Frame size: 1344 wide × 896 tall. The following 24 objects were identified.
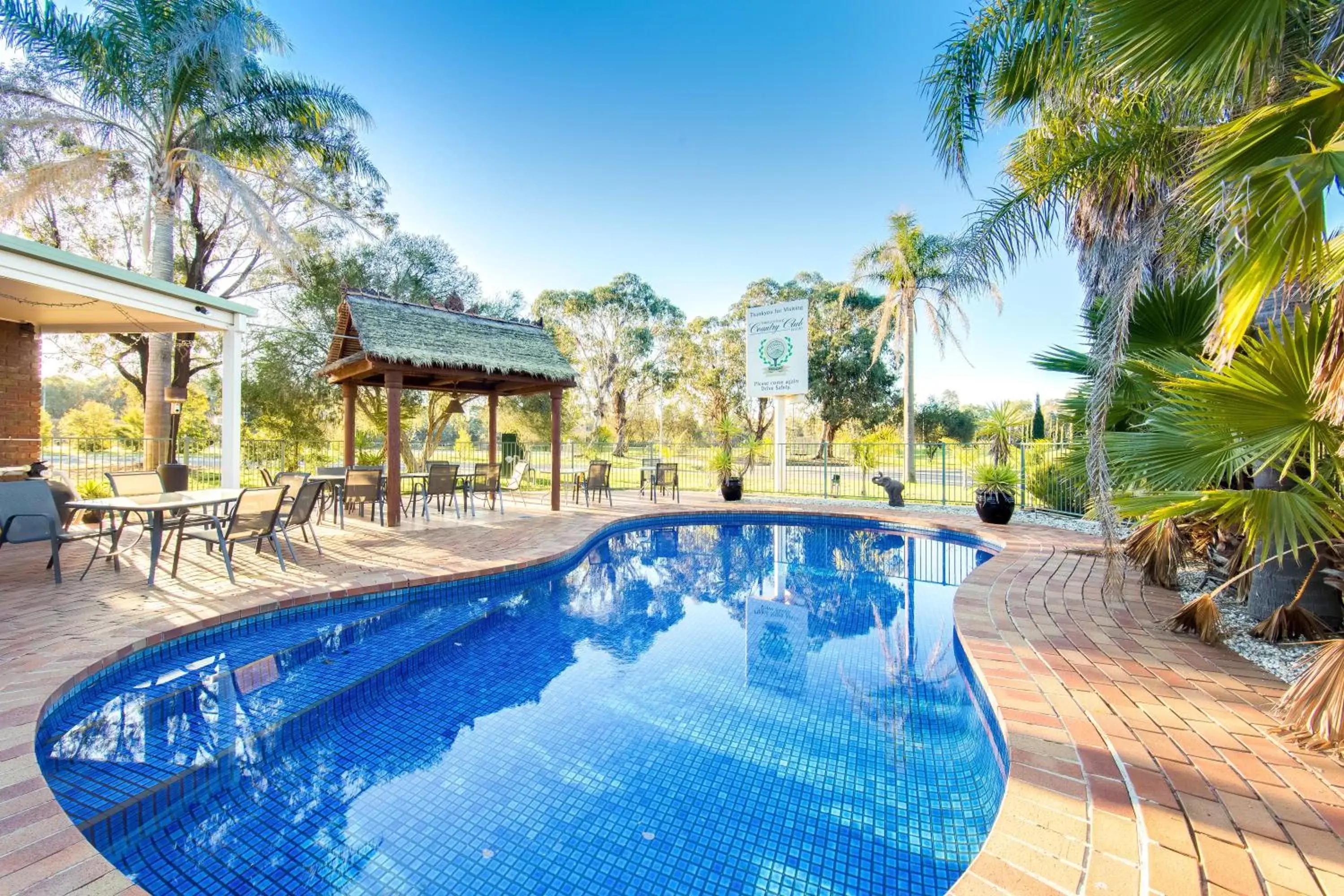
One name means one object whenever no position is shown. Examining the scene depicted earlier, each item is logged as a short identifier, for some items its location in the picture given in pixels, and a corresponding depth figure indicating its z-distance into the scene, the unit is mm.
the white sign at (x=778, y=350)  14656
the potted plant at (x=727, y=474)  13031
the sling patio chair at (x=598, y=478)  11969
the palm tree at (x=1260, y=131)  2080
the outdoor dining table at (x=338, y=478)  8086
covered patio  5617
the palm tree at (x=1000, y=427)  12289
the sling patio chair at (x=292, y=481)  7113
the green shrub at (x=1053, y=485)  10062
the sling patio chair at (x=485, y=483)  10148
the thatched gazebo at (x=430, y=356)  8773
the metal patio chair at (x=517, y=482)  12352
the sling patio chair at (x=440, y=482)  9359
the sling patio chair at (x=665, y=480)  13047
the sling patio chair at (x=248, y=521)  5242
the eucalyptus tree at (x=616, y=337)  30859
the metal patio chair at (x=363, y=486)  8266
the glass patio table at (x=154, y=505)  4891
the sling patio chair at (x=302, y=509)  5984
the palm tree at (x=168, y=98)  9562
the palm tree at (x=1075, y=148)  3574
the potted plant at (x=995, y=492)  9578
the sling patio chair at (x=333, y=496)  8656
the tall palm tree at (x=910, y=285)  17594
